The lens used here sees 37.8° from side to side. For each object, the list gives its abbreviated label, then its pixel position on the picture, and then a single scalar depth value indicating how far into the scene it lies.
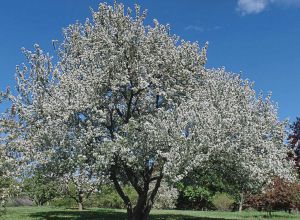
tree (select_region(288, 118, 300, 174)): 66.49
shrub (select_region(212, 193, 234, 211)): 73.31
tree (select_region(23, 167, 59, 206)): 28.44
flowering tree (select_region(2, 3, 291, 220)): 25.20
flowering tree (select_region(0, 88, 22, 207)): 16.93
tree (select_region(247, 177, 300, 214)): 42.66
